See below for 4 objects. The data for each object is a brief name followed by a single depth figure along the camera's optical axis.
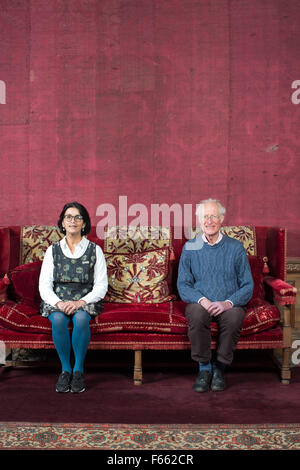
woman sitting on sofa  2.61
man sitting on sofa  2.61
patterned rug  1.98
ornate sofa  2.69
